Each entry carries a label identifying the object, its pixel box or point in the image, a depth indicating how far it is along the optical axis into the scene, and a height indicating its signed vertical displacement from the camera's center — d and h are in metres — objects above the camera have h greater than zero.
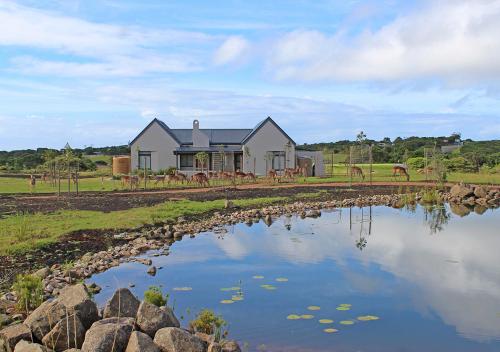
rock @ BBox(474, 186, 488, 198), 23.77 -1.38
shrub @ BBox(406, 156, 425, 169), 47.73 -0.21
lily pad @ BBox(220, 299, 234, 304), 9.08 -2.27
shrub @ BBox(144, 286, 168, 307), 7.62 -1.86
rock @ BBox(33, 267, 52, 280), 9.79 -1.96
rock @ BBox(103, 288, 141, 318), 6.89 -1.78
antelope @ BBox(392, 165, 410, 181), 32.50 -0.56
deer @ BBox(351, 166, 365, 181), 32.16 -0.56
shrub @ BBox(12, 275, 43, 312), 7.95 -1.87
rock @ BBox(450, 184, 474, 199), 23.92 -1.34
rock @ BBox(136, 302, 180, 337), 6.43 -1.82
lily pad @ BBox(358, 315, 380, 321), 8.17 -2.29
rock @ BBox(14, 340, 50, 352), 5.64 -1.89
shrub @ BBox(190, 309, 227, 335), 7.30 -2.12
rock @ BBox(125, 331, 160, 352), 5.81 -1.90
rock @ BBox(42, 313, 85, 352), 6.21 -1.94
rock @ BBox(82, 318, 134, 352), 5.86 -1.86
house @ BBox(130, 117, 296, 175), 39.88 +0.89
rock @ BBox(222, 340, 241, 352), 6.50 -2.16
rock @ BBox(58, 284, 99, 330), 6.70 -1.71
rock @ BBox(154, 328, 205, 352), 6.02 -1.94
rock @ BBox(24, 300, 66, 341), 6.38 -1.80
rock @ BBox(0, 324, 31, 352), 6.03 -1.91
